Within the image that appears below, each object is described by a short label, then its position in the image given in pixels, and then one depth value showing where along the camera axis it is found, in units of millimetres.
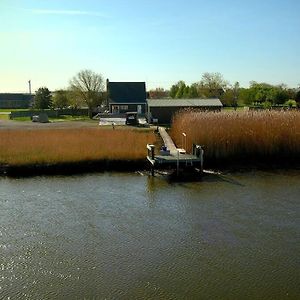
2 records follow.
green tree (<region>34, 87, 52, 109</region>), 62125
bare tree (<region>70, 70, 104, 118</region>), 51844
